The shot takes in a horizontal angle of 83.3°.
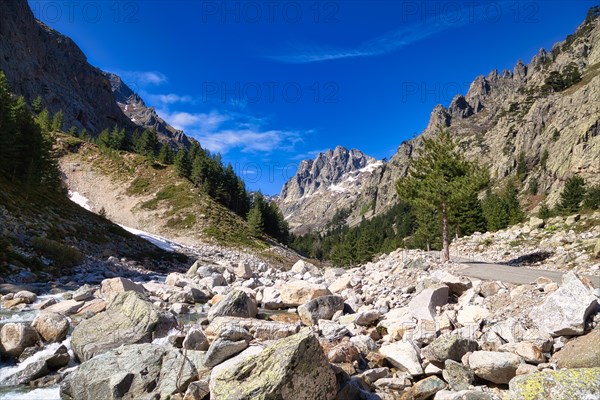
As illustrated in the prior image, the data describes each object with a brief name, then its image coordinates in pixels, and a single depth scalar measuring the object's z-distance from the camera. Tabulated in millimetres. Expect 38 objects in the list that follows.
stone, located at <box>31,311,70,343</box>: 10617
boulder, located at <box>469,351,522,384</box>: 7762
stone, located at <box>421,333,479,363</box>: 8508
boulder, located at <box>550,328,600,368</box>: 7358
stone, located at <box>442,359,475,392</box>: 7801
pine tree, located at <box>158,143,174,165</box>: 100312
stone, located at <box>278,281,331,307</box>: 16562
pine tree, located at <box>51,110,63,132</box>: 102450
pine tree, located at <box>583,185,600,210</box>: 59122
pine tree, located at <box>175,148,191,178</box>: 92562
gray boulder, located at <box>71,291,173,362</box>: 10031
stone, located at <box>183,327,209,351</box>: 9680
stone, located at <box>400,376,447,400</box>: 7692
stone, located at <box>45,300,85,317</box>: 13555
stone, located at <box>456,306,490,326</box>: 10715
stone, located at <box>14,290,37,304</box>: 14898
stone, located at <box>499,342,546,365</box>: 7999
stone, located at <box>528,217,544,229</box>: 36269
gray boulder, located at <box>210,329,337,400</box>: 6520
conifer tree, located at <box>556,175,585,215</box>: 67625
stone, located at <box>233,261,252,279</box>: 28544
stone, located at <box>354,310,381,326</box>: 12469
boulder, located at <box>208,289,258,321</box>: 13336
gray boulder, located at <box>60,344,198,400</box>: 7816
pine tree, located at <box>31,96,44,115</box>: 113625
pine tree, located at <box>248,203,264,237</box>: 78062
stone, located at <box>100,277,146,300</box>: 16050
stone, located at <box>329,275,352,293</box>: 19359
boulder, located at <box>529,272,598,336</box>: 8469
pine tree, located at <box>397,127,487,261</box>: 24109
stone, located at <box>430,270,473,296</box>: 13457
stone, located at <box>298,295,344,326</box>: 13688
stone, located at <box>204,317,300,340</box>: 10391
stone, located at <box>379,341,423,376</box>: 8609
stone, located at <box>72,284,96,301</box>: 15492
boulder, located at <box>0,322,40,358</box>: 9617
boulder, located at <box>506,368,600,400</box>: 5559
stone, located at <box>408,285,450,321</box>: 11875
